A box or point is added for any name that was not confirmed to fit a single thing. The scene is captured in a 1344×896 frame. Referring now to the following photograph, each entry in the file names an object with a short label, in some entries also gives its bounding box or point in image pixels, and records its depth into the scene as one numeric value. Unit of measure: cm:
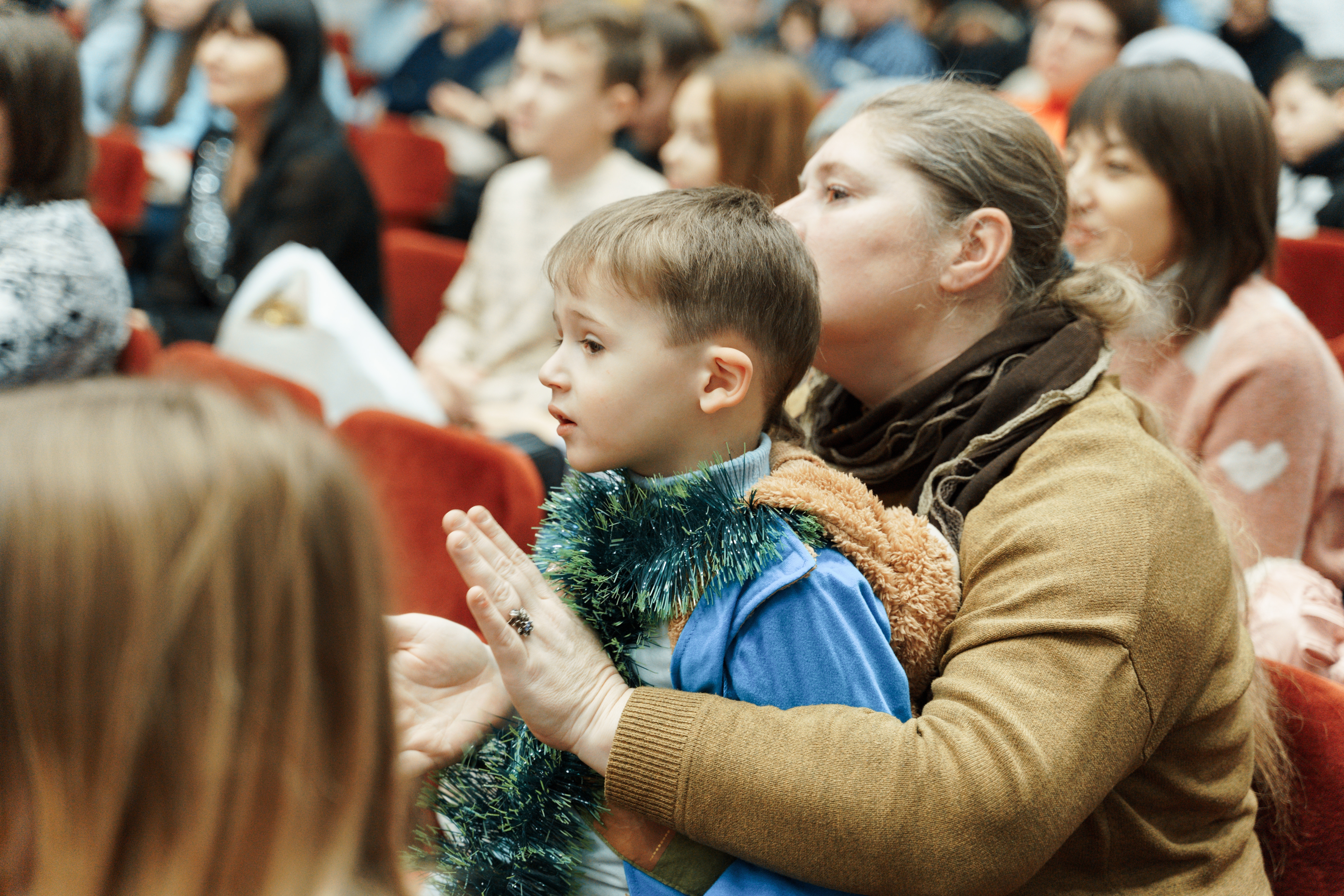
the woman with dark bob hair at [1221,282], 181
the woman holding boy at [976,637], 91
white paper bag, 231
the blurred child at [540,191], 294
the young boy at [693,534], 96
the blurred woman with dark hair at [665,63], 388
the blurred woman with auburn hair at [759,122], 271
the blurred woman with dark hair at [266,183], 304
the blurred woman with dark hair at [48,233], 207
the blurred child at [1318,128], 344
